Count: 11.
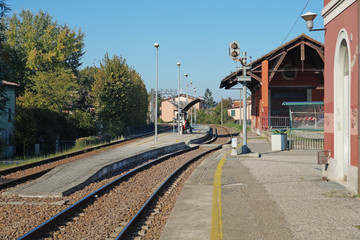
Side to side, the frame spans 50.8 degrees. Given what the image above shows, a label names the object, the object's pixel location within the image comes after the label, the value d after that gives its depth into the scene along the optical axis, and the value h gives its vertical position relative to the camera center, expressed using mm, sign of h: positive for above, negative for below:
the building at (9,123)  26583 +91
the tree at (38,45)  41594 +9591
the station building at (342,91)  8633 +850
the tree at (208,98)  176000 +12194
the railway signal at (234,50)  16625 +3256
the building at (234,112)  118594 +3823
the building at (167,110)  104394 +3936
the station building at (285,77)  35969 +4936
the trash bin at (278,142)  20281 -979
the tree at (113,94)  37875 +3046
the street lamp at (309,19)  11648 +3266
